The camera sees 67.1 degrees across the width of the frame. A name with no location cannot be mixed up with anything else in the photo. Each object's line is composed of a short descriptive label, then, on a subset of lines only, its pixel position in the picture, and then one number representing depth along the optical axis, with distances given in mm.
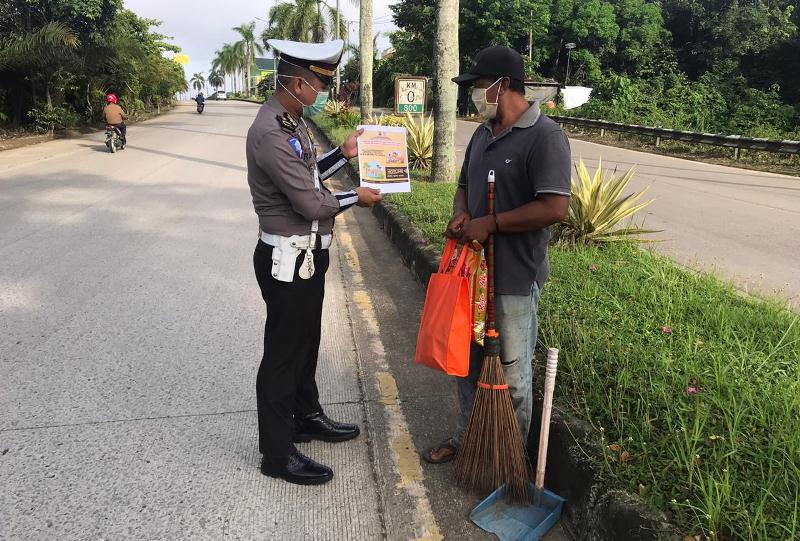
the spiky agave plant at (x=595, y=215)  5883
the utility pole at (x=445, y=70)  8961
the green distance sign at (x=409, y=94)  9938
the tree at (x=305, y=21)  40188
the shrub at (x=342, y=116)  21027
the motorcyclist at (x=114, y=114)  15905
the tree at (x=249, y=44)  80500
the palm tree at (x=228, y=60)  93750
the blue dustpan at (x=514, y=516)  2514
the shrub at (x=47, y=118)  19328
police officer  2547
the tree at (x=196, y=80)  115488
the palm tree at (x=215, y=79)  113456
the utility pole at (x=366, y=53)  16750
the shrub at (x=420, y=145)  12344
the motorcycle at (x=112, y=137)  15859
